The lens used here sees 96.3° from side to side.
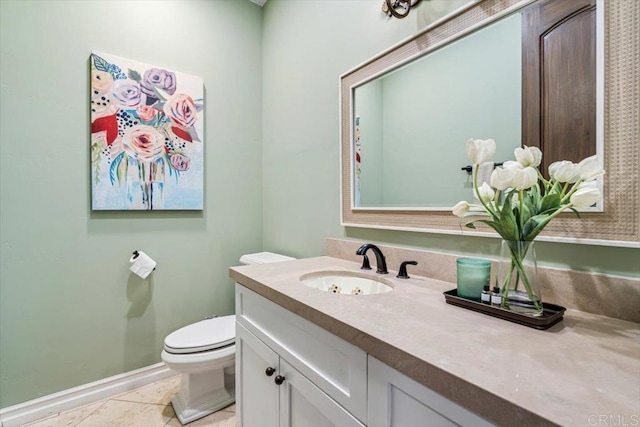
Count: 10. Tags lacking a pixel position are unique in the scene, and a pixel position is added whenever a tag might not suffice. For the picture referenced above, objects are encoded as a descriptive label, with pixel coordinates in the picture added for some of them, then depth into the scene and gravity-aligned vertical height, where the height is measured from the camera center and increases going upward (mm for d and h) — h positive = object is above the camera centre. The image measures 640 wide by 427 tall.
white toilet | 1412 -758
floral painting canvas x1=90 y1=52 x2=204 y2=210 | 1599 +451
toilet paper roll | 1667 -313
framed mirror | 679 +316
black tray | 615 -238
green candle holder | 772 -183
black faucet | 1130 -180
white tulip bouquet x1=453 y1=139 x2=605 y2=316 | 647 +31
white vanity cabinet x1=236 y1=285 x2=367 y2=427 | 662 -457
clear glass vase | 670 -167
